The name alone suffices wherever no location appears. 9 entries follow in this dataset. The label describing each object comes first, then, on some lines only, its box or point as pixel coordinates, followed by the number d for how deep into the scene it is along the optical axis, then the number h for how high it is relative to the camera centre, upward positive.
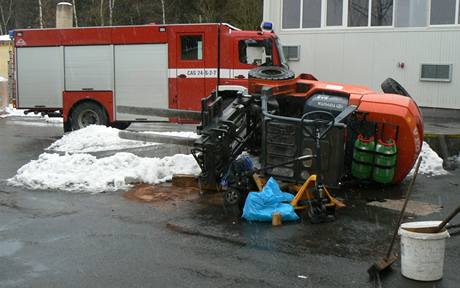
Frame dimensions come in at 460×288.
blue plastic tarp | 7.12 -1.64
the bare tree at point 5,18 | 54.41 +5.33
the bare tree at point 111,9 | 42.59 +4.79
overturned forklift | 7.64 -0.89
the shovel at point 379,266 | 5.32 -1.75
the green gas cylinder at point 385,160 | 8.52 -1.25
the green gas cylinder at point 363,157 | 8.63 -1.21
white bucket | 5.06 -1.57
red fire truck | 14.66 +0.22
